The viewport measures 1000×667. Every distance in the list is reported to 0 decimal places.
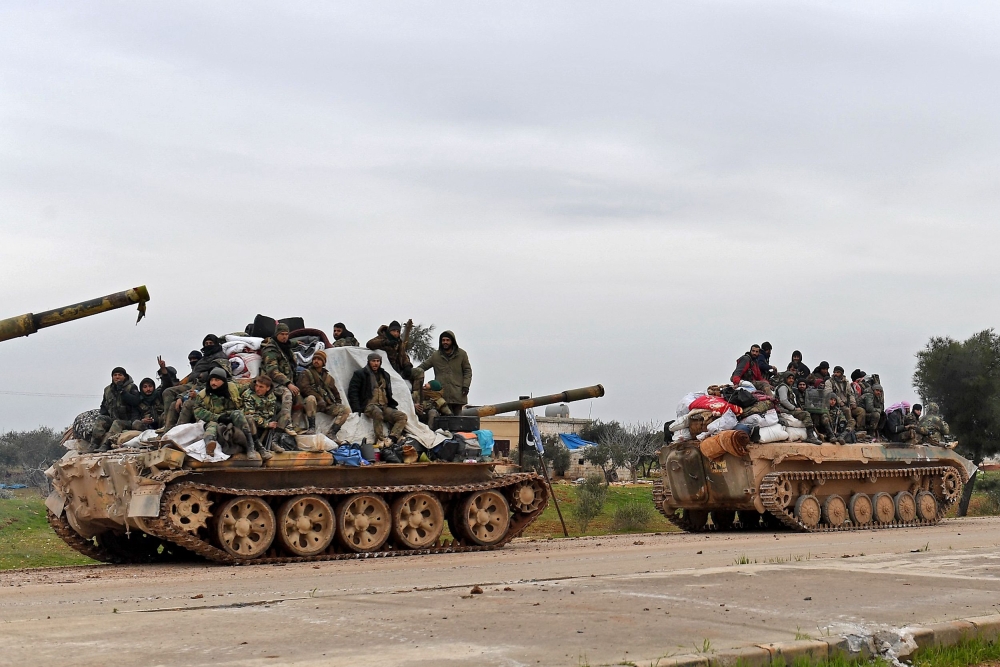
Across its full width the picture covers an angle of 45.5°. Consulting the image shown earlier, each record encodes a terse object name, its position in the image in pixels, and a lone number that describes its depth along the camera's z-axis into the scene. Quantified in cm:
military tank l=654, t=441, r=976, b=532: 2062
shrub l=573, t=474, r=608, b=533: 3011
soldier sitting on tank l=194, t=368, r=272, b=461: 1472
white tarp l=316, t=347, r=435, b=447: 1639
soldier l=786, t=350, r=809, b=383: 2258
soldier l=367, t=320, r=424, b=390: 1730
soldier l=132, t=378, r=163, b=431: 1650
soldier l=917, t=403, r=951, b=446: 2408
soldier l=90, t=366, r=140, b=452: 1636
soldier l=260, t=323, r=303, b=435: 1544
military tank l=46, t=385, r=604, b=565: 1433
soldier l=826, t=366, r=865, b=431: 2283
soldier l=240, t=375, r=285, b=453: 1505
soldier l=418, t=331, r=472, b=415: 1823
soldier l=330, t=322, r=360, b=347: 1780
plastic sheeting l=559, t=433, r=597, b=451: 6531
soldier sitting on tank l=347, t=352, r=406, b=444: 1642
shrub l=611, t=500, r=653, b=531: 2748
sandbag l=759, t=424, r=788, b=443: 2062
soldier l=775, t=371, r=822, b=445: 2155
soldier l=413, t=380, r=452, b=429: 1742
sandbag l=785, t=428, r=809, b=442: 2117
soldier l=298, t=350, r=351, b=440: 1596
